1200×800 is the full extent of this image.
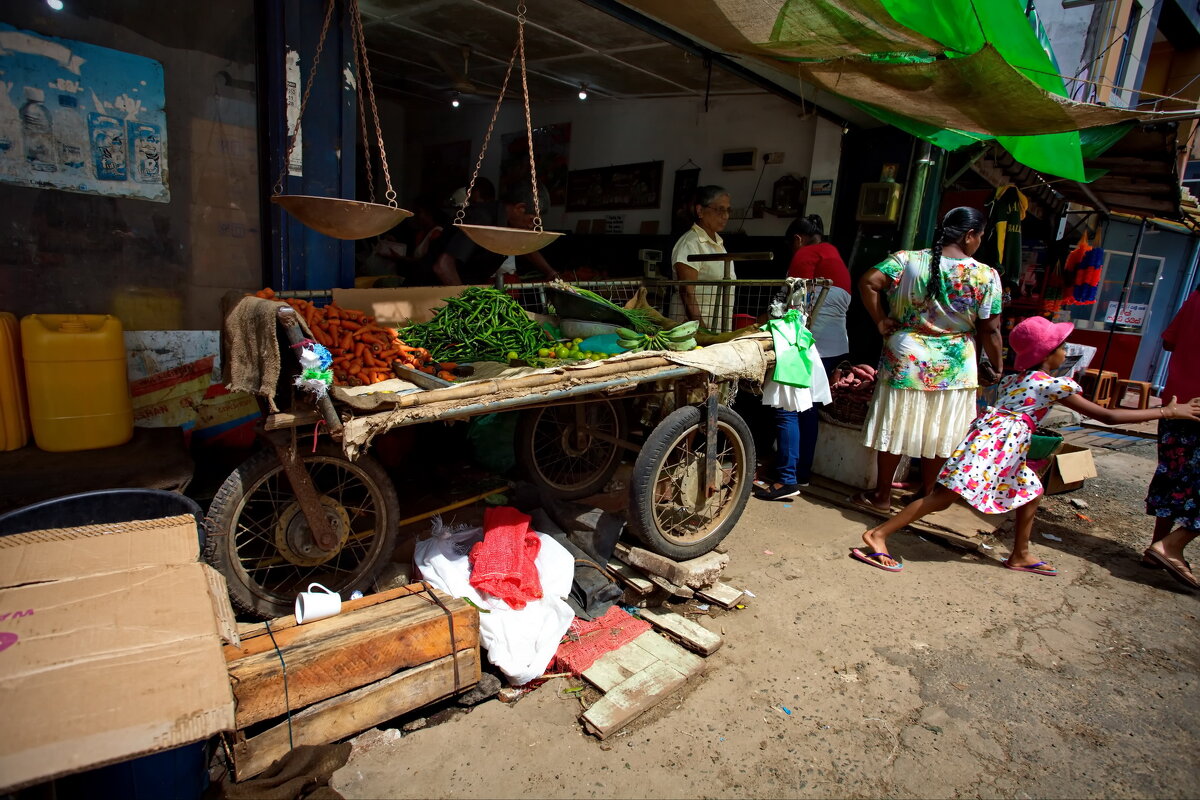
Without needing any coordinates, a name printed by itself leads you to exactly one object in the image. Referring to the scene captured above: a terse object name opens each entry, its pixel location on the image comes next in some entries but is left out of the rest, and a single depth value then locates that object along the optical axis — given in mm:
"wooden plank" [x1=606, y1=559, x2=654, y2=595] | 3227
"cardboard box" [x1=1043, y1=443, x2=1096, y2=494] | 5391
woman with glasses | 4375
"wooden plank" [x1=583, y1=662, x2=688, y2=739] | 2416
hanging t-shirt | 6879
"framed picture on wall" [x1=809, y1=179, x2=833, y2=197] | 6895
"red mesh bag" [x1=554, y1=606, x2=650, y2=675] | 2762
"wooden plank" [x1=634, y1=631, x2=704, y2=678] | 2777
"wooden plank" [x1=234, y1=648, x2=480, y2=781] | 2027
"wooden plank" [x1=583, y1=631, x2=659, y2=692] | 2658
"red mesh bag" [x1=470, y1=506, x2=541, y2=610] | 2734
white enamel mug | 2391
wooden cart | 2457
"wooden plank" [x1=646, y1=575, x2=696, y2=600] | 3188
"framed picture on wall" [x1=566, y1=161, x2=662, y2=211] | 8336
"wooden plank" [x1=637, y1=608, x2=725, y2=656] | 2936
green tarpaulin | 3812
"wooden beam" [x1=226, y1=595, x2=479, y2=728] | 2031
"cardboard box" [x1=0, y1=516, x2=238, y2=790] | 1376
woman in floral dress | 4125
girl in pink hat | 3707
